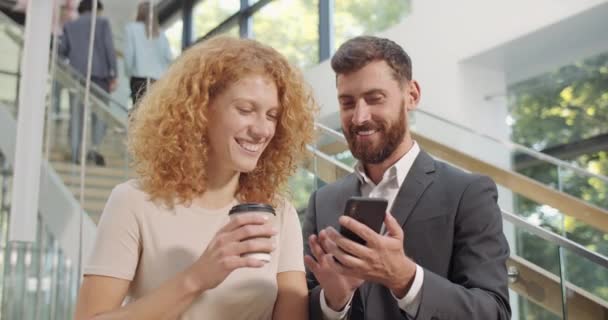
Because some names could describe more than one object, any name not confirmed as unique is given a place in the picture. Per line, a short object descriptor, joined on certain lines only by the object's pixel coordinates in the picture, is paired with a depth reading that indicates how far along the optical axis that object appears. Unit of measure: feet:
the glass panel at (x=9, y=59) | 18.79
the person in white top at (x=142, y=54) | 18.66
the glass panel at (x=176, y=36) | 42.63
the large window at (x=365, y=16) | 26.89
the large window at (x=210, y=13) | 37.09
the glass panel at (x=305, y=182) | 12.07
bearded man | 5.51
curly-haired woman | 5.19
